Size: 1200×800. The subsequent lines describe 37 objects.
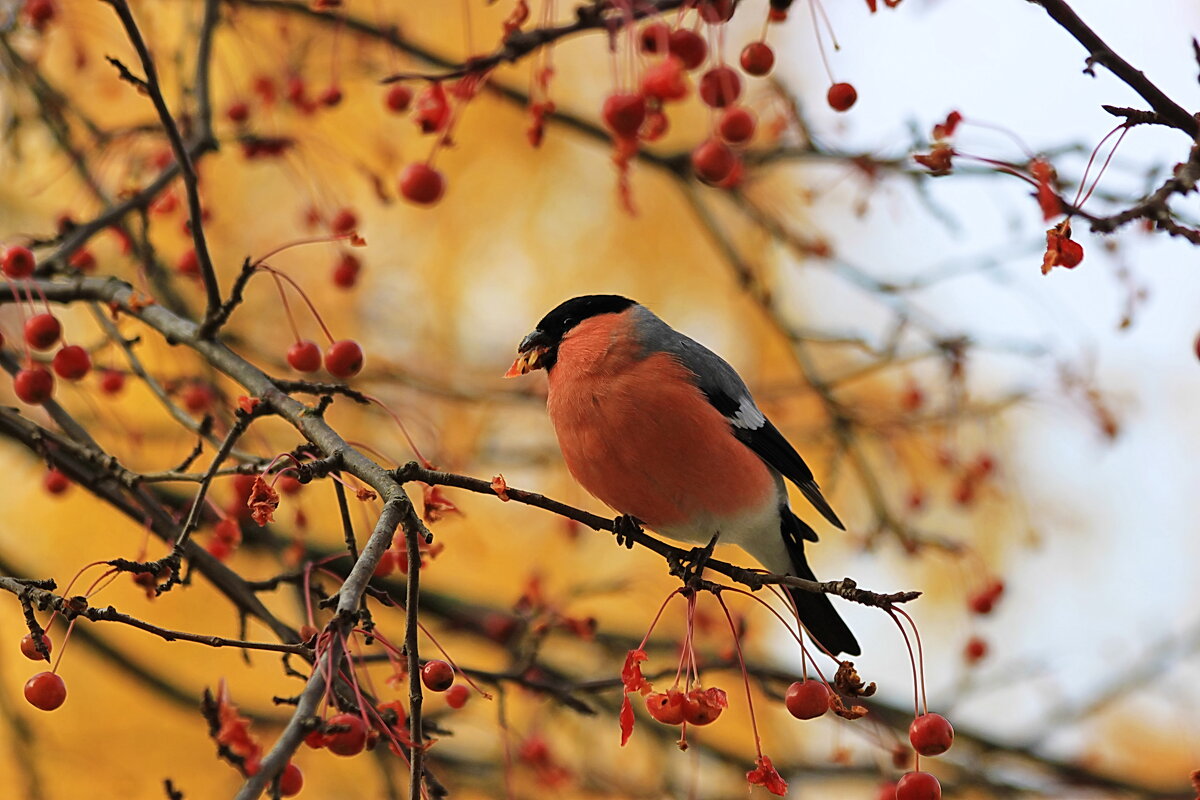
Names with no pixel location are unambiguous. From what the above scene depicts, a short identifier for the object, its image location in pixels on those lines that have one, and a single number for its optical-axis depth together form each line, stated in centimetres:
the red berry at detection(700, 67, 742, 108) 421
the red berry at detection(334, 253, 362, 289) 722
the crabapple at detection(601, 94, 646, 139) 411
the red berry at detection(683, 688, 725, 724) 442
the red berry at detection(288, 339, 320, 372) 543
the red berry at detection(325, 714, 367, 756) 390
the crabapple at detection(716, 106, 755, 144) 464
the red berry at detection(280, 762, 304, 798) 399
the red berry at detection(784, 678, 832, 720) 451
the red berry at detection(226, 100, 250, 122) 787
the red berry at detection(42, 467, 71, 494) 628
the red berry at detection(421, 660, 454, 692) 400
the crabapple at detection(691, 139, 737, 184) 470
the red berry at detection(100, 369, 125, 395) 657
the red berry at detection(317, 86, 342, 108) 687
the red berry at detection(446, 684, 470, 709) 509
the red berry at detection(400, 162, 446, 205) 573
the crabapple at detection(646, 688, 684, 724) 446
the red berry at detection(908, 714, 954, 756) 419
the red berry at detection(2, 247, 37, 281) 525
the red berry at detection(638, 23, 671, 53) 411
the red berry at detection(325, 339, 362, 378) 518
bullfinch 652
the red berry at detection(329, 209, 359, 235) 721
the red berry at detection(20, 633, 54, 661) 375
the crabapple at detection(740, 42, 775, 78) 461
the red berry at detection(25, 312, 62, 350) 513
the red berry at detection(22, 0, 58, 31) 669
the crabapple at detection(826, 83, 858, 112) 488
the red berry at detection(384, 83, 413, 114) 664
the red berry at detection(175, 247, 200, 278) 687
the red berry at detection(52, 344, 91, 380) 530
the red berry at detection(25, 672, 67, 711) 395
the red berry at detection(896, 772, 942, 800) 417
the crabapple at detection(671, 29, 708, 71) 410
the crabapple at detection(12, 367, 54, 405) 501
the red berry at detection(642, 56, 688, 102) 386
